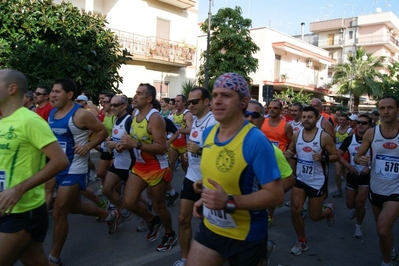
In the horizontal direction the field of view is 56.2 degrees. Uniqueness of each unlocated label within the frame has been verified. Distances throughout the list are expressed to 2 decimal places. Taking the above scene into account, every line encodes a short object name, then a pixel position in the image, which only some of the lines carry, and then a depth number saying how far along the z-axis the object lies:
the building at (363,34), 54.66
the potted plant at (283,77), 32.84
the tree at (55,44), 10.41
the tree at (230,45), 21.64
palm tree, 37.09
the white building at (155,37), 19.06
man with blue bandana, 2.26
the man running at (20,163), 2.58
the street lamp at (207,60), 17.78
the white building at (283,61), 31.50
